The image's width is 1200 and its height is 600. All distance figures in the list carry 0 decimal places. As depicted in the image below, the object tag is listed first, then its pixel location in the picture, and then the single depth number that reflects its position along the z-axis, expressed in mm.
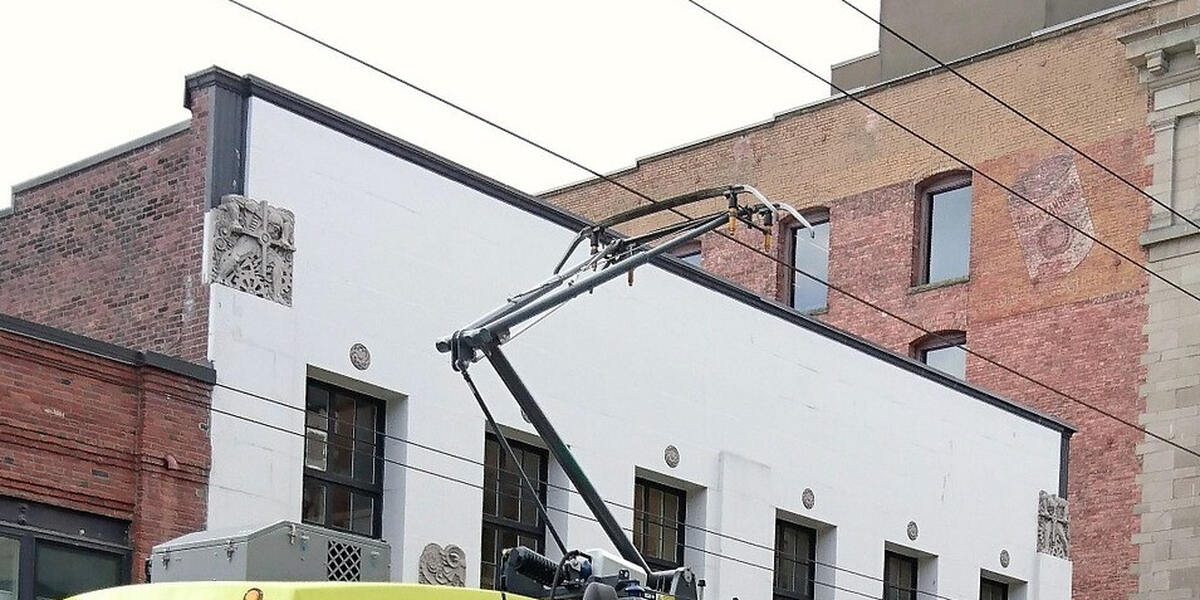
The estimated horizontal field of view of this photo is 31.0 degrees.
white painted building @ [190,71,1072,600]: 19016
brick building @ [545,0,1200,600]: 33281
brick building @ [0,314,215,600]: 16906
